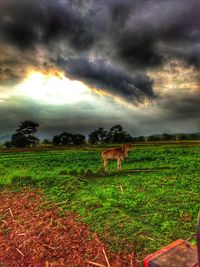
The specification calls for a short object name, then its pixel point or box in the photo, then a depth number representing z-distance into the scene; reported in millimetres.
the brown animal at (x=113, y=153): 20016
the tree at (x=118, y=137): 74938
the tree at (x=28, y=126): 80050
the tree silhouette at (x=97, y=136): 76375
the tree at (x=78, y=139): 74562
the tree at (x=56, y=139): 73000
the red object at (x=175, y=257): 3522
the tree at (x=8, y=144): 72119
